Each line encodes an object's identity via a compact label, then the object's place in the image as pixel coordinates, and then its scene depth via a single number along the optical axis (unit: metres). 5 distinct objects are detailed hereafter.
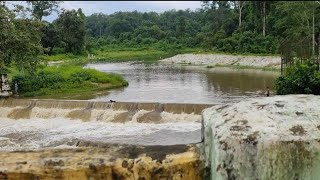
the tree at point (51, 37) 48.22
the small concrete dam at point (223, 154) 2.86
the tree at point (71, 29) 49.38
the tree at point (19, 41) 18.44
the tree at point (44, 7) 48.94
